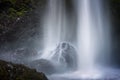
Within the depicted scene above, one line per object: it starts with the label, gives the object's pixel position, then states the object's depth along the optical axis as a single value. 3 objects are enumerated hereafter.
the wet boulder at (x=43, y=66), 20.97
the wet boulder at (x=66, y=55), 23.33
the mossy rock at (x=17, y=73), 12.06
